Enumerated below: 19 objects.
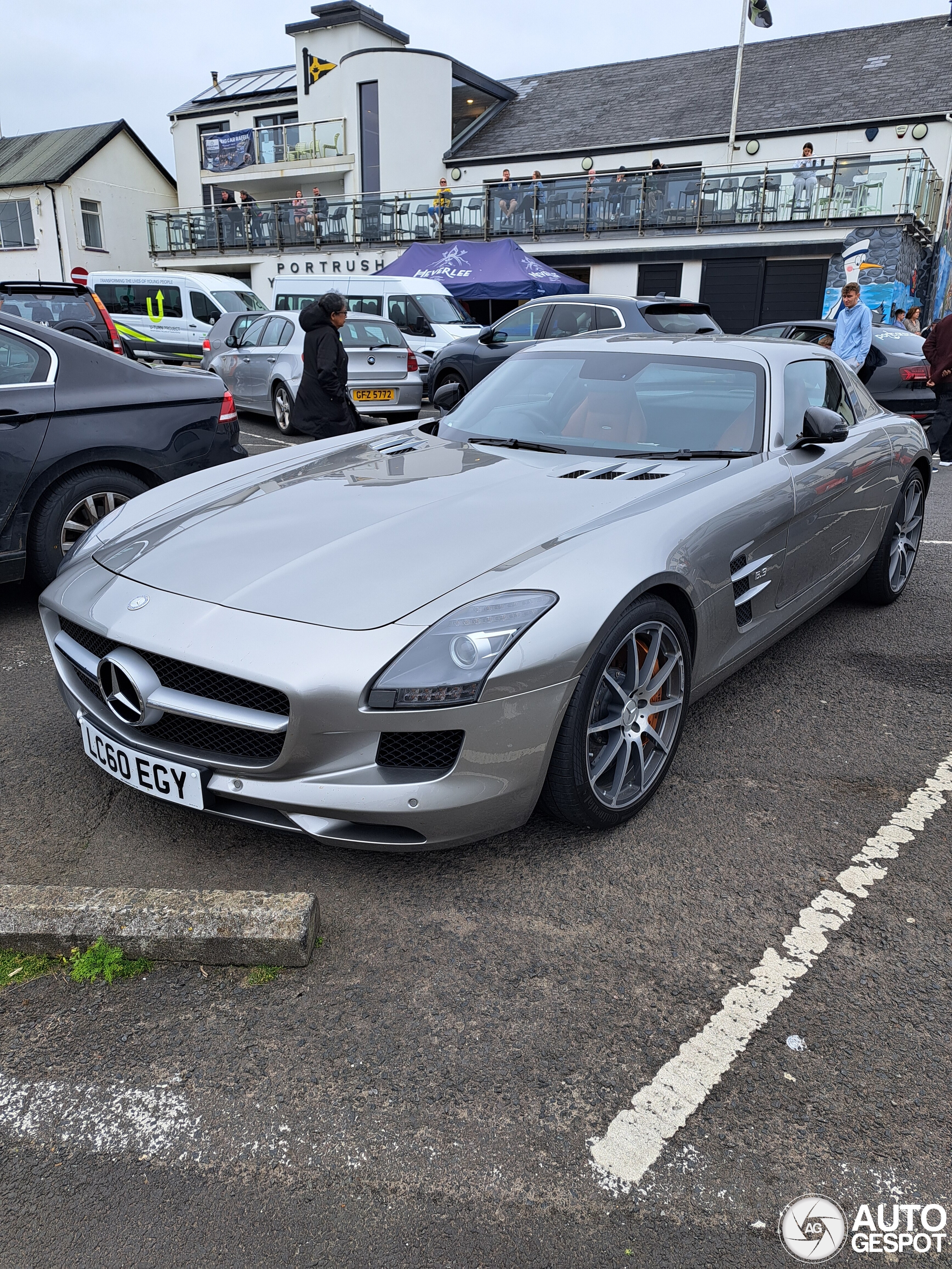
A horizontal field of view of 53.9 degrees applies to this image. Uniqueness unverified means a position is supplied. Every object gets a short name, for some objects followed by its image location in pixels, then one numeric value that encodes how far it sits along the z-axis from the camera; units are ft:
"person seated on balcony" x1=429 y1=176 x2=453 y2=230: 79.51
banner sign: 106.22
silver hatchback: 37.78
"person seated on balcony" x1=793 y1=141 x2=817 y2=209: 67.51
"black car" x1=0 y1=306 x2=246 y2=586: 15.37
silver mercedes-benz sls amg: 7.90
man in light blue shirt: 33.76
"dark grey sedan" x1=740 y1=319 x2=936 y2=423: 35.22
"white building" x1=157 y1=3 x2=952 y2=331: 69.31
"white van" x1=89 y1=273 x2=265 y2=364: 59.36
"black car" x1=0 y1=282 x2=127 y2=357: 38.70
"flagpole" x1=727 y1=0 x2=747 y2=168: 79.00
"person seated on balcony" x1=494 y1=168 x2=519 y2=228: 78.54
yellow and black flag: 102.63
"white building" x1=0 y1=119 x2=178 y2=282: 114.32
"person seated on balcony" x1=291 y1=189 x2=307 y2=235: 89.76
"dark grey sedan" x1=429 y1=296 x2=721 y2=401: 36.19
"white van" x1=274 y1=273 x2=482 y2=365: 50.34
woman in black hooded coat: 23.76
